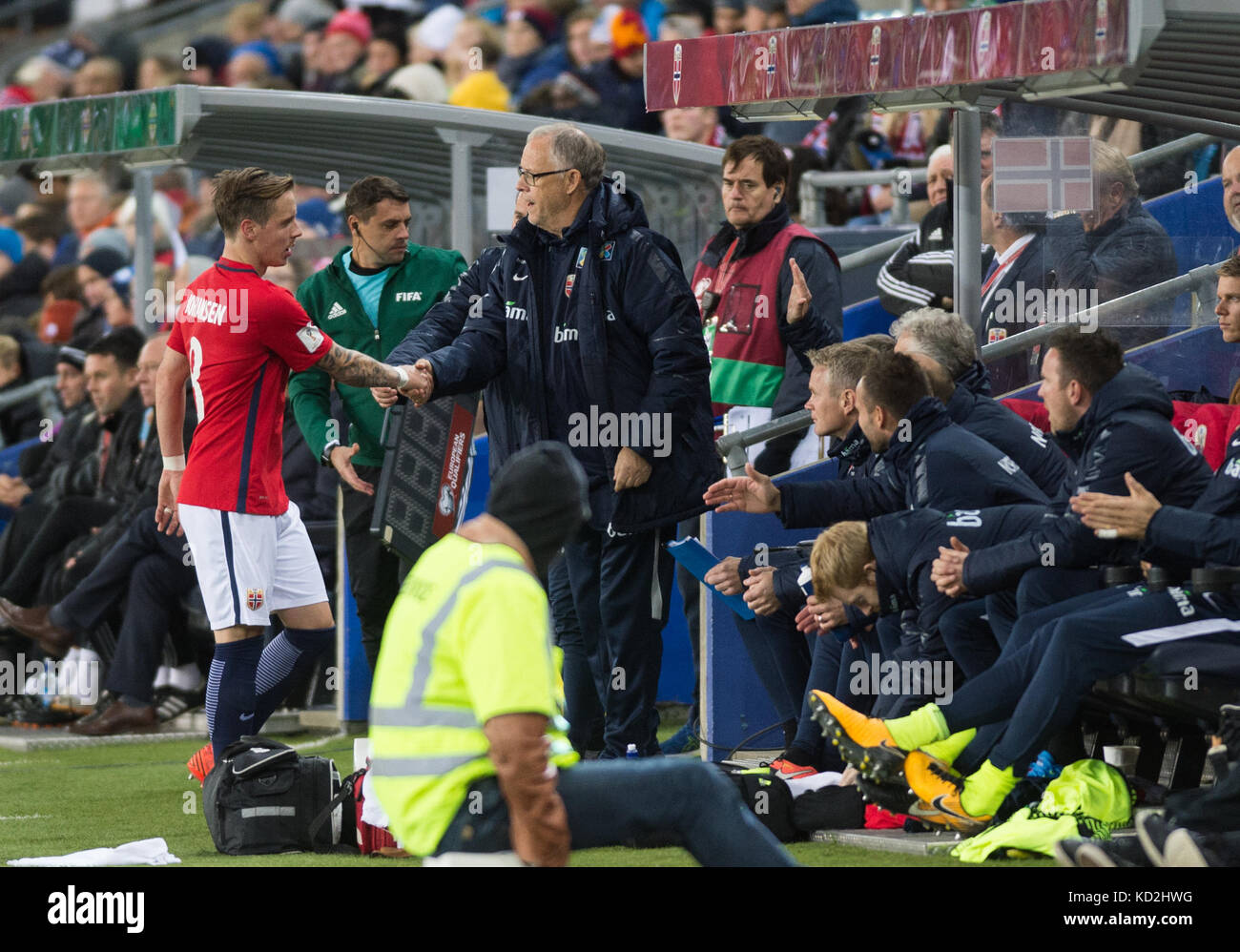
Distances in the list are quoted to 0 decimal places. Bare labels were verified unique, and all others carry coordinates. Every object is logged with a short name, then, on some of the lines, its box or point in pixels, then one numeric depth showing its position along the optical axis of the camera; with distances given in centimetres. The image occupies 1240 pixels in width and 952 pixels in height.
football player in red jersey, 686
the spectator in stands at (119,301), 1260
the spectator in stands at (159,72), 1828
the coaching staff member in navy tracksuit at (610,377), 704
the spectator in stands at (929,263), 870
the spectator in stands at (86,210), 1576
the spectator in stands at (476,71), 1536
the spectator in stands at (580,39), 1538
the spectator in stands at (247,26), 2009
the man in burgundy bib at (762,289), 812
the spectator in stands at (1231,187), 729
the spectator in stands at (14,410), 1284
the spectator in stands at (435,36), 1723
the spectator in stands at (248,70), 1856
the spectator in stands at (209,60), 1900
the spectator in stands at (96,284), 1298
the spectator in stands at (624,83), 1376
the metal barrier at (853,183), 1089
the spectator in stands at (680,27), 1386
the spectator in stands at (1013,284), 774
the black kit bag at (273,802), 646
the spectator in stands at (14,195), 1802
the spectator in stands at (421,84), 1538
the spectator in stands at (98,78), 1823
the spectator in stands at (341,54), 1798
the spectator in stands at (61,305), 1397
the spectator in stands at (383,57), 1717
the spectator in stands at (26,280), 1551
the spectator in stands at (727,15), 1404
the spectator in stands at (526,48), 1622
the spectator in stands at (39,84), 2052
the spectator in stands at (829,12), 1227
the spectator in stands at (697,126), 1171
